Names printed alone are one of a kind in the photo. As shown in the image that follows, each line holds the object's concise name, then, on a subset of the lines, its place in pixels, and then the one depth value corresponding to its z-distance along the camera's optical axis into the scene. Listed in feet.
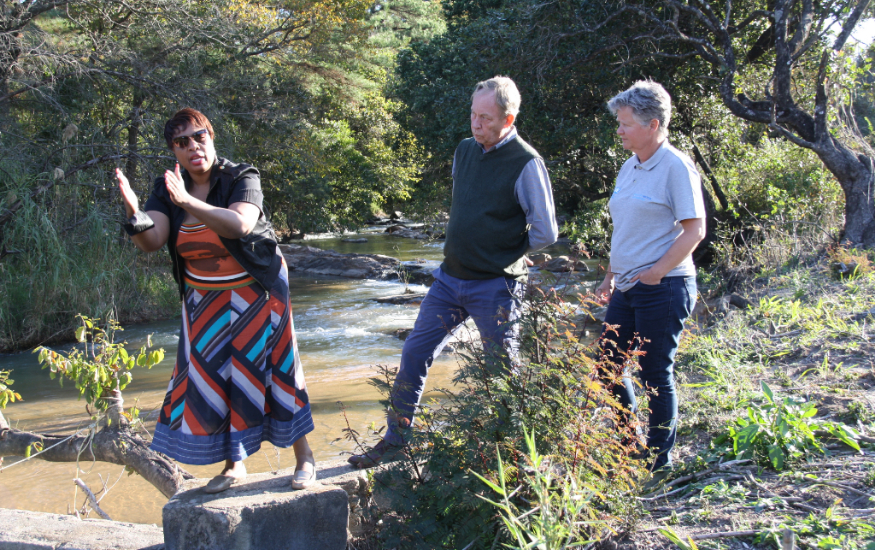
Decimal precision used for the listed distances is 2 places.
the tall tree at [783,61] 27.12
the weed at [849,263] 20.30
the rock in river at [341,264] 55.11
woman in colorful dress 8.52
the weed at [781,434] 8.73
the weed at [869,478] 7.69
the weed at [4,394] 12.79
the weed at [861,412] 9.77
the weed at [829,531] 6.46
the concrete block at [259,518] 8.04
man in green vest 9.95
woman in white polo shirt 9.21
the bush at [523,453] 6.79
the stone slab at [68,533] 8.72
